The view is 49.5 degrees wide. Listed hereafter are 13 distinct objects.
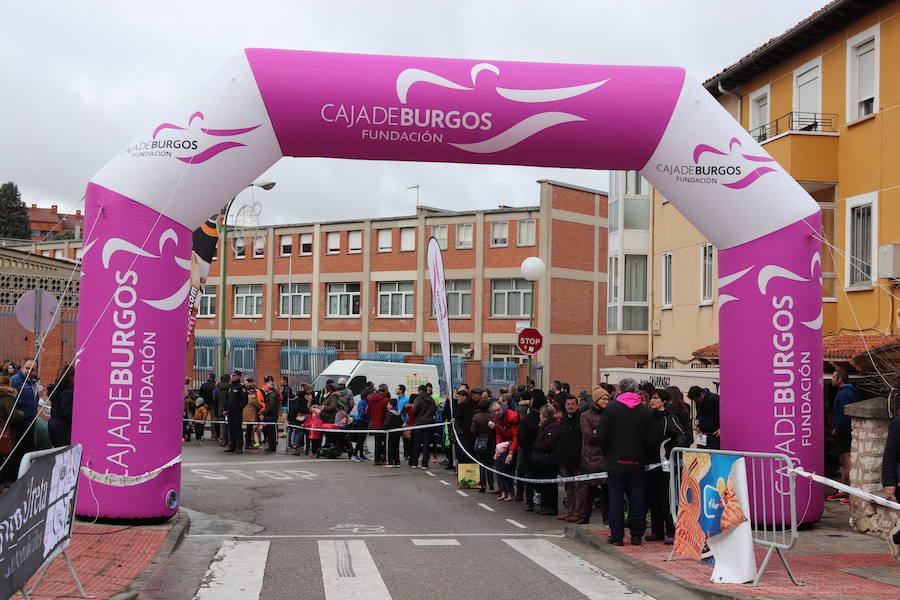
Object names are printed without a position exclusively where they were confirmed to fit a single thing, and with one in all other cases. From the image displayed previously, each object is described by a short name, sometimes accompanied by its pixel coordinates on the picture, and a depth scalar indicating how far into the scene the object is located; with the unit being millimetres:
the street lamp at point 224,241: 28845
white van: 29245
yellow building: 17234
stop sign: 21438
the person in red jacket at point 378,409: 21641
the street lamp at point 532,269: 24234
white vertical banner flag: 17219
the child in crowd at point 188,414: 25672
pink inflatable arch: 11172
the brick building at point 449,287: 47562
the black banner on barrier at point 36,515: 6344
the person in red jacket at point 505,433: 15488
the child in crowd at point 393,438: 21016
